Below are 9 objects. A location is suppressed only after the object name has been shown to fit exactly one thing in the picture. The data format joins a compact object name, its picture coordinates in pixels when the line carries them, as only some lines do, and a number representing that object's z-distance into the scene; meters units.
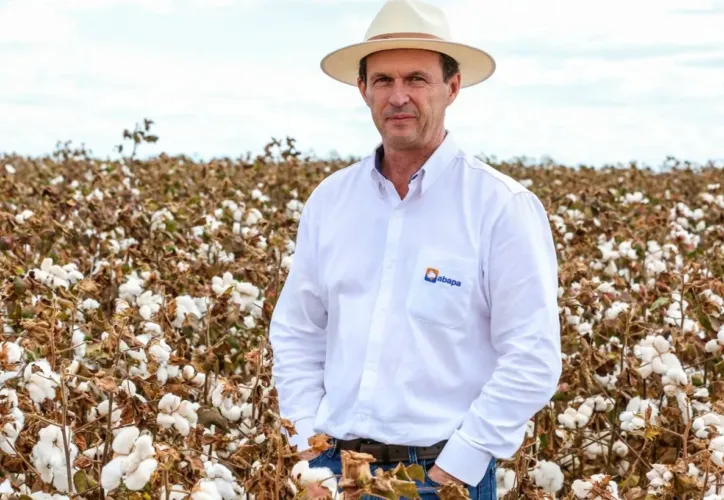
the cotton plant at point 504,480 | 3.96
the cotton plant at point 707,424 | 3.76
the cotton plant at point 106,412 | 3.48
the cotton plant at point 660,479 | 3.15
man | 2.78
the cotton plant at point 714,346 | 4.53
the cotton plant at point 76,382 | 3.32
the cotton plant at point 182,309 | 4.29
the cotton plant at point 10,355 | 3.25
